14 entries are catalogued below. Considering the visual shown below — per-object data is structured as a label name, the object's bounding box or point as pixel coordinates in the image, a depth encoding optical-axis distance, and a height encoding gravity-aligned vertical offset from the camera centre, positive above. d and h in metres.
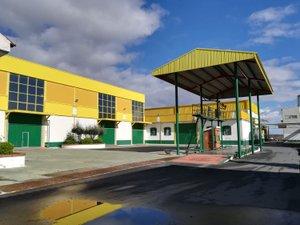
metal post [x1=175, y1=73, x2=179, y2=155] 19.51 +3.33
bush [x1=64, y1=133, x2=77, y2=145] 28.63 -0.65
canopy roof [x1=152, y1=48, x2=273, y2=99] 16.81 +5.12
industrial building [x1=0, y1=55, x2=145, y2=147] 24.79 +3.87
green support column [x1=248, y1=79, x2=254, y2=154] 20.66 +1.12
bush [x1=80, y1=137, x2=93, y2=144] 29.41 -0.80
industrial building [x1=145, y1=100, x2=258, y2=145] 34.92 +1.55
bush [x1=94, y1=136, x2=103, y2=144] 30.67 -0.72
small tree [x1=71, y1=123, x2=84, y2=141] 30.11 +0.48
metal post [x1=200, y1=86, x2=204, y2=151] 22.79 -0.01
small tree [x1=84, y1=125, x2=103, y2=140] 30.76 +0.47
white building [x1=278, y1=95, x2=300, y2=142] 44.08 +1.79
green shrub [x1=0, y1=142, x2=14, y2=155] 11.82 -0.65
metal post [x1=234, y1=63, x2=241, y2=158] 17.01 +2.69
